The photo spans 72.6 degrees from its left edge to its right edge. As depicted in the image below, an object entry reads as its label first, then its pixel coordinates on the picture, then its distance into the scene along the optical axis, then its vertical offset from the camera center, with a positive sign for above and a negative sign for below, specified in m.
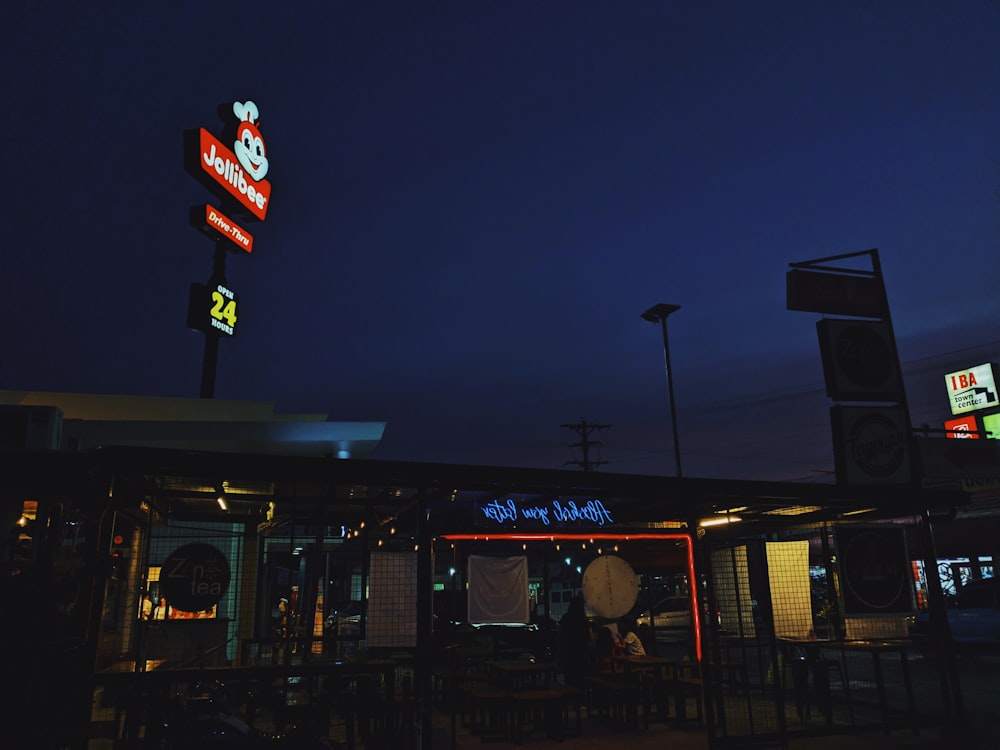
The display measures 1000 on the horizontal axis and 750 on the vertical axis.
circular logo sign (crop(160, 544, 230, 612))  8.19 +0.06
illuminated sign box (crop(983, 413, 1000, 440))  33.06 +6.62
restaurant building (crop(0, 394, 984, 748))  6.72 -0.09
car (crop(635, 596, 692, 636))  25.70 -1.56
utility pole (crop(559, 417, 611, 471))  50.19 +9.90
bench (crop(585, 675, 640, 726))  10.91 -1.92
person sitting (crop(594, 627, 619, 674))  13.34 -1.50
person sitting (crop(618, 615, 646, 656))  13.84 -1.42
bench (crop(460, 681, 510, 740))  9.92 -1.99
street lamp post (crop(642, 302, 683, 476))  29.23 +10.72
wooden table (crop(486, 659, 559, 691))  10.82 -1.45
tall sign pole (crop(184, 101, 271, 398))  21.52 +12.53
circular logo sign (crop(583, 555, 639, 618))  12.02 -0.21
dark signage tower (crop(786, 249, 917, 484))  10.77 +3.08
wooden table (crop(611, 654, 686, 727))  11.62 -1.77
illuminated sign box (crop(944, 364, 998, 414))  33.62 +8.54
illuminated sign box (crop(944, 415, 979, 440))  34.34 +6.96
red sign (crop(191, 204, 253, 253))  21.89 +11.29
